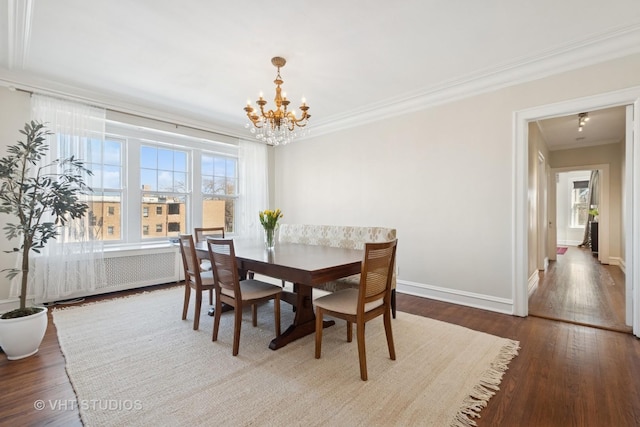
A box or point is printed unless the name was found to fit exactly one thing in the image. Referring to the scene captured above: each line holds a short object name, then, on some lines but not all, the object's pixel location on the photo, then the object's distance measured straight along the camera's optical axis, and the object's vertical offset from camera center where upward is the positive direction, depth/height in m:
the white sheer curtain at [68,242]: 3.36 -0.32
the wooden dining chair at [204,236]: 3.63 -0.25
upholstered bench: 3.05 -0.25
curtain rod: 3.29 +1.42
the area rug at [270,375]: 1.60 -1.07
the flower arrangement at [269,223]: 3.02 -0.07
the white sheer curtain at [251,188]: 5.40 +0.52
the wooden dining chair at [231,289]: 2.26 -0.63
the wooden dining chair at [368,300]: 1.92 -0.63
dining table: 2.05 -0.38
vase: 3.06 -0.23
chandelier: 2.82 +0.99
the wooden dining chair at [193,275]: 2.72 -0.60
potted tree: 2.18 -0.15
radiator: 3.89 -0.76
